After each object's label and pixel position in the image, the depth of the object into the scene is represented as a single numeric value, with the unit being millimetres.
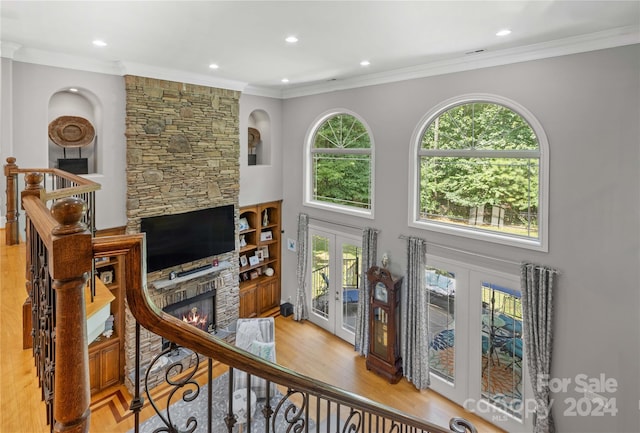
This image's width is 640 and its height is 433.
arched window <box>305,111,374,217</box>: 6289
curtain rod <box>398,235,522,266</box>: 4562
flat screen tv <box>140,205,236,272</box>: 5617
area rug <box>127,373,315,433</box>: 4539
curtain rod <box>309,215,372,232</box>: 6373
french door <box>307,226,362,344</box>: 6625
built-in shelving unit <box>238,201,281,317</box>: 7311
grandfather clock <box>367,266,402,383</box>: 5605
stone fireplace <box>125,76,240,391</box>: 5406
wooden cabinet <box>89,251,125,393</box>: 5195
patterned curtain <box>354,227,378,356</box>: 6035
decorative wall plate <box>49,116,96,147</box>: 4836
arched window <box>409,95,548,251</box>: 4449
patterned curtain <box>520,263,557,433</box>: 4230
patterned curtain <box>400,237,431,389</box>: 5398
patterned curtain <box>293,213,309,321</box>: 7270
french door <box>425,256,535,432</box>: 4660
